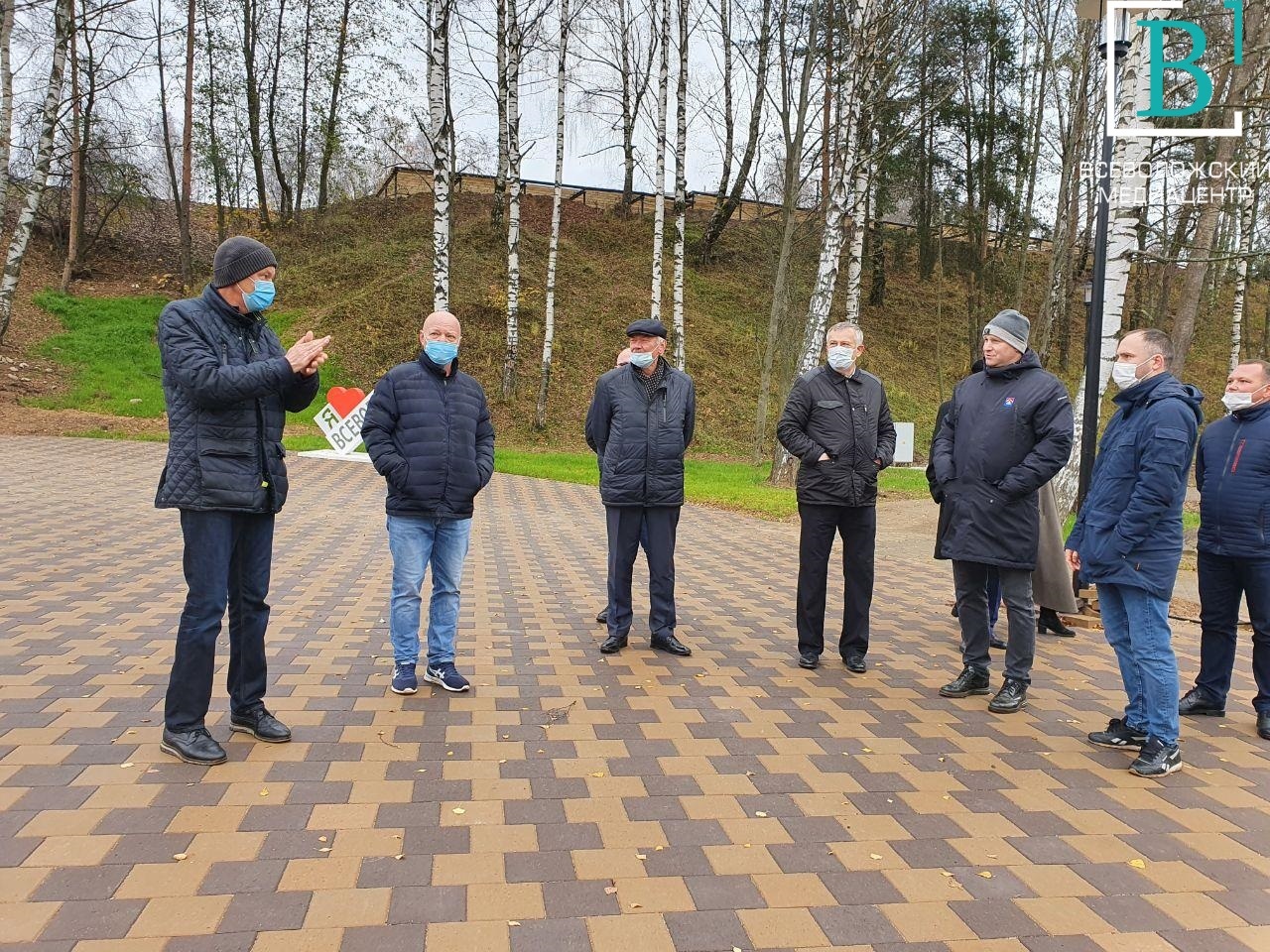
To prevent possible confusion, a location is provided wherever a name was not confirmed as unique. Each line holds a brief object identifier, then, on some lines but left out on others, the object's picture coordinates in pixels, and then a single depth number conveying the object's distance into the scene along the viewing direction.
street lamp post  6.50
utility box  20.03
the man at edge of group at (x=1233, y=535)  4.39
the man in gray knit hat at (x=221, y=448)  3.38
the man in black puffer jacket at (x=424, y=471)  4.44
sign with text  15.77
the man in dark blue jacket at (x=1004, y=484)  4.45
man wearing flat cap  5.46
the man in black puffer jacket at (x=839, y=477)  5.20
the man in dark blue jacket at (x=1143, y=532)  3.81
